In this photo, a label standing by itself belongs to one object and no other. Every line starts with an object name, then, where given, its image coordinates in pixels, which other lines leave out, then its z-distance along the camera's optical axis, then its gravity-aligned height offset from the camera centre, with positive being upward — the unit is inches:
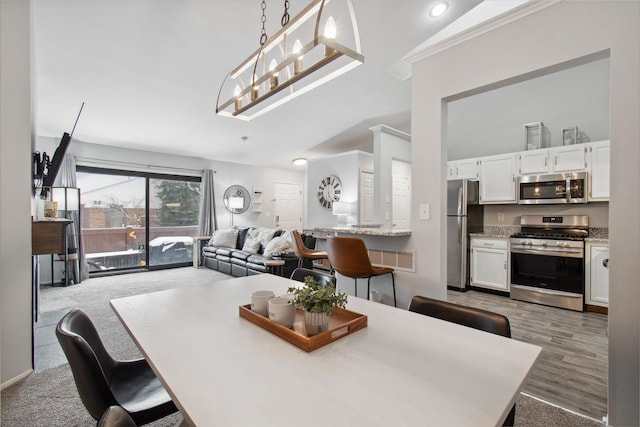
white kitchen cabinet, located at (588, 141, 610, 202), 142.3 +19.1
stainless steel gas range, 141.5 -26.6
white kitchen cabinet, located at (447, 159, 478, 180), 188.2 +27.4
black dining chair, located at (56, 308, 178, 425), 38.8 -27.4
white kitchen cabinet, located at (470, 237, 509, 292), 165.8 -31.2
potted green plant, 43.3 -14.4
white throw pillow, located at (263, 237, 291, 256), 194.4 -24.1
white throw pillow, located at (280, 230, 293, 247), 201.6 -18.3
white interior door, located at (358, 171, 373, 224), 238.4 +10.2
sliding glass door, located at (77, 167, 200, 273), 210.1 -6.2
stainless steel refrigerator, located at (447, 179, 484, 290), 178.7 -10.4
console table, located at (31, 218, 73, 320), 91.5 -8.3
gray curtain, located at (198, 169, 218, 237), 255.9 +4.7
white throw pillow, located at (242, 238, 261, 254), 213.3 -26.4
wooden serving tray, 40.0 -18.1
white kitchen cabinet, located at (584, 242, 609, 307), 135.1 -30.6
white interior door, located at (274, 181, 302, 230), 312.2 +5.7
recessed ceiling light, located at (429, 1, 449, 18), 114.3 +81.1
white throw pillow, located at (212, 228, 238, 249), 237.9 -22.8
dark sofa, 193.0 -32.8
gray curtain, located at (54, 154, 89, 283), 188.9 -11.4
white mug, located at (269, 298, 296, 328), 46.0 -16.2
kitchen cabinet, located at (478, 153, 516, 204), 172.6 +19.3
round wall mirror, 267.9 +11.0
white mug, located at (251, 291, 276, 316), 50.7 -16.1
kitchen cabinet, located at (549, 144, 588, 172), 148.7 +27.4
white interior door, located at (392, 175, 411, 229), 229.8 +7.4
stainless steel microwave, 148.3 +11.6
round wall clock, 248.1 +16.7
